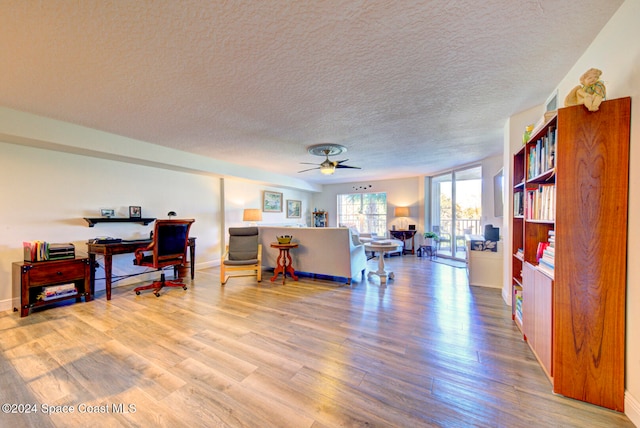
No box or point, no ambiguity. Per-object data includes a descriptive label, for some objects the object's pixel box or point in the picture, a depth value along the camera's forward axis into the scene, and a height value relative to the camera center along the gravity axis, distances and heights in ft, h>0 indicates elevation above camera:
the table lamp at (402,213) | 24.18 +0.15
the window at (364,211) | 26.61 +0.37
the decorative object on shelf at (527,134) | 7.34 +2.44
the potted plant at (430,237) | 21.86 -2.06
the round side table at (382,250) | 13.56 -1.95
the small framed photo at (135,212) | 13.60 +0.07
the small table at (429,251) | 21.89 -3.27
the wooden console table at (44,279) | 9.30 -2.66
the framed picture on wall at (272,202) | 23.00 +1.20
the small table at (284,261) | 14.12 -2.86
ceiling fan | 13.48 +3.61
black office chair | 11.91 -1.77
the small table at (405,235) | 23.17 -1.94
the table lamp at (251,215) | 19.01 -0.09
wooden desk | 11.23 -1.77
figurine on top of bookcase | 4.64 +2.37
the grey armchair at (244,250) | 14.02 -2.24
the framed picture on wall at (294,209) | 26.35 +0.57
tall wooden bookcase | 4.64 -0.78
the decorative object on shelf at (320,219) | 28.86 -0.57
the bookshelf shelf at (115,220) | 12.10 -0.35
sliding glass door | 19.80 +0.54
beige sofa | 13.47 -2.18
